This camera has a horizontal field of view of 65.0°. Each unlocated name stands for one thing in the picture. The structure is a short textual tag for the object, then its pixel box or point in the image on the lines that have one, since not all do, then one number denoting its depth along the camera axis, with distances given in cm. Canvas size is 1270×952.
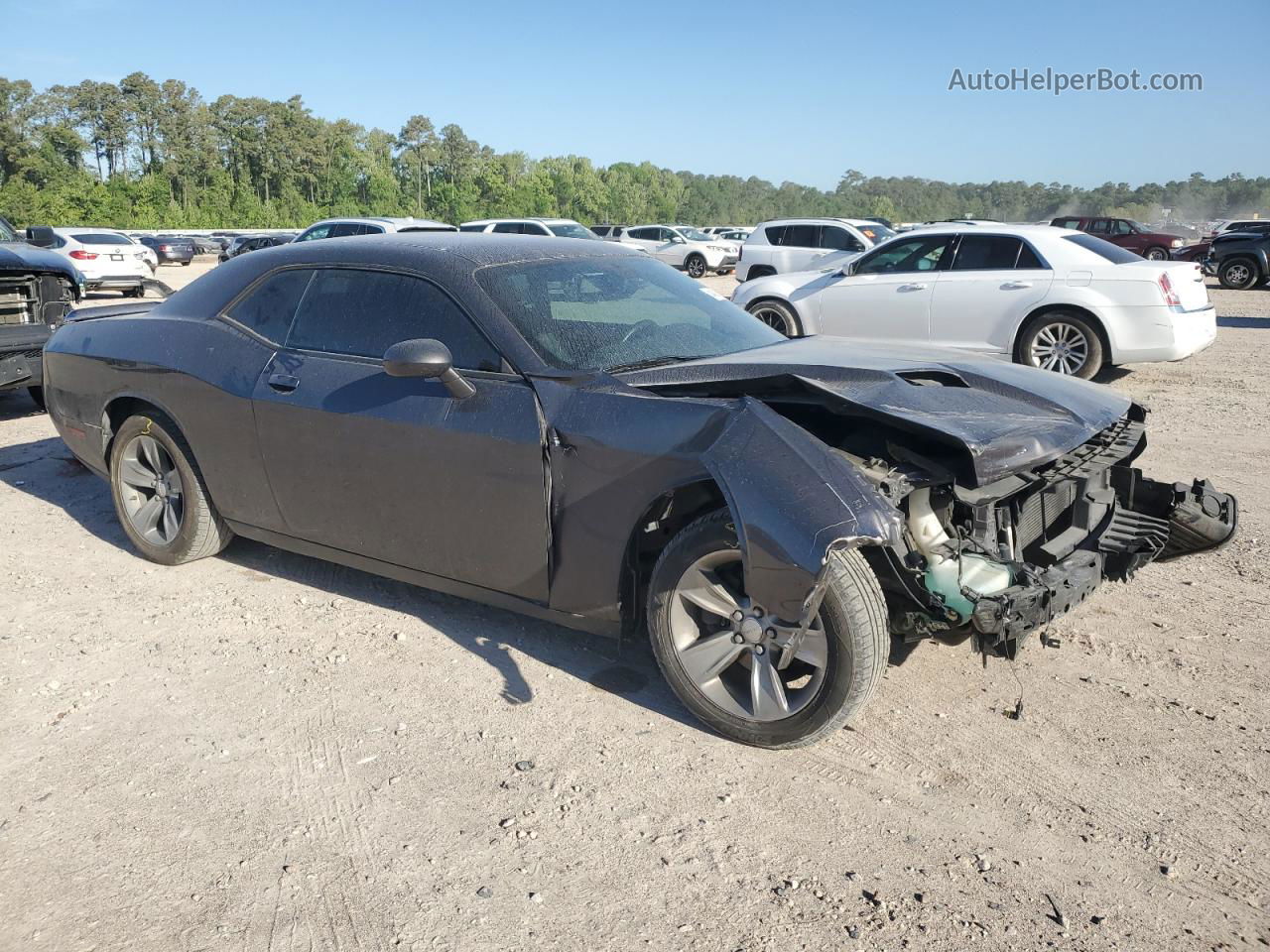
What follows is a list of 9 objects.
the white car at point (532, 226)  2333
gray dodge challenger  305
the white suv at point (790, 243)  1878
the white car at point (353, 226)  2088
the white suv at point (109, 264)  2167
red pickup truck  2716
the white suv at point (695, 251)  3036
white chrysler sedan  943
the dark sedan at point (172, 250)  4281
